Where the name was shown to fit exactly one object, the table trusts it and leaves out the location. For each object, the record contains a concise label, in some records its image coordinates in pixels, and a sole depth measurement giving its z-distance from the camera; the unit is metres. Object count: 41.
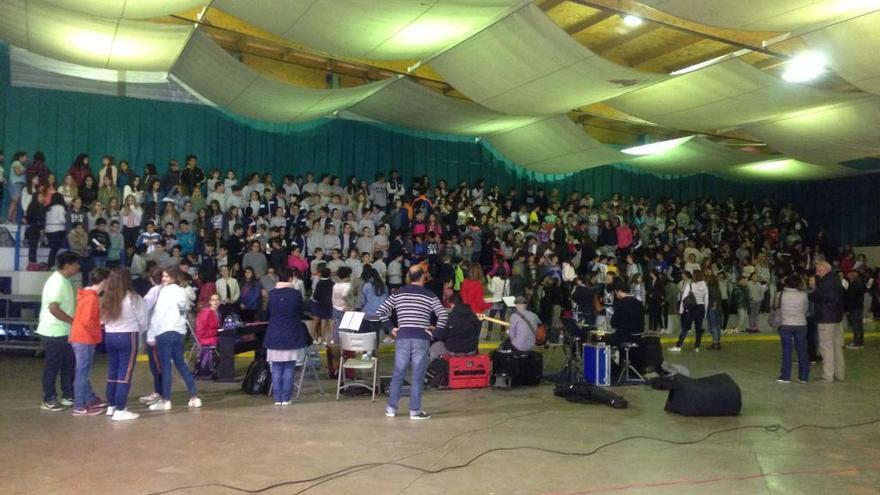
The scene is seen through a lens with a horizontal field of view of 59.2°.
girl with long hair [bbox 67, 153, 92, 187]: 15.30
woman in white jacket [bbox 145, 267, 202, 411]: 7.74
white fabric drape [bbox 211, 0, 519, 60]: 11.25
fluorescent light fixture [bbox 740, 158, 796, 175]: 23.33
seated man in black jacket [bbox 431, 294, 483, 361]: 9.81
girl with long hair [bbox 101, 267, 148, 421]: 7.33
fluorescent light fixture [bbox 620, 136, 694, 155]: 20.37
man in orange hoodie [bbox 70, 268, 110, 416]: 7.43
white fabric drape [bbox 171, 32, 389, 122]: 14.60
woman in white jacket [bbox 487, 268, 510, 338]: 15.35
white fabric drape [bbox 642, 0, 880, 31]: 10.49
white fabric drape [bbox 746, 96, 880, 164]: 16.02
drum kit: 10.21
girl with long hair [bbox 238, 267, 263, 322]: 12.59
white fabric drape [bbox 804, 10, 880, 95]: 11.22
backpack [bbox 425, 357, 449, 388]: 9.69
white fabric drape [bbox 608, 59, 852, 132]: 14.38
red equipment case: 9.68
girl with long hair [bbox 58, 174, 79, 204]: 14.55
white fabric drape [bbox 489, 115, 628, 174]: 18.67
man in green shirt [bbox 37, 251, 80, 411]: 7.61
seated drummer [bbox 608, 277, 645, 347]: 10.19
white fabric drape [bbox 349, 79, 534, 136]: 17.28
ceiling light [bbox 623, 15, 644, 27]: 12.47
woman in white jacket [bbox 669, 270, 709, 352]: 13.80
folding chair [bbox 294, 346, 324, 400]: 8.84
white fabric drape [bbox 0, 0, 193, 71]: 12.61
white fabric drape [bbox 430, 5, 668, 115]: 12.45
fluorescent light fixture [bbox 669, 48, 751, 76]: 13.73
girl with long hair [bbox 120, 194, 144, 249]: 14.38
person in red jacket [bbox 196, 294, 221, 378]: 10.01
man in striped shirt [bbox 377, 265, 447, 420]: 7.49
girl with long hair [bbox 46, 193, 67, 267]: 13.34
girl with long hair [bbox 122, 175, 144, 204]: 15.22
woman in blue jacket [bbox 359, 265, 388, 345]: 11.27
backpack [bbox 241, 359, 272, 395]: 8.92
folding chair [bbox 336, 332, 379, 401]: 8.72
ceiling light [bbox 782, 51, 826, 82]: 13.70
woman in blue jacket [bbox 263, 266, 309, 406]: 8.08
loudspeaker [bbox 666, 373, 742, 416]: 7.88
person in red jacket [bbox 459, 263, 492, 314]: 13.95
